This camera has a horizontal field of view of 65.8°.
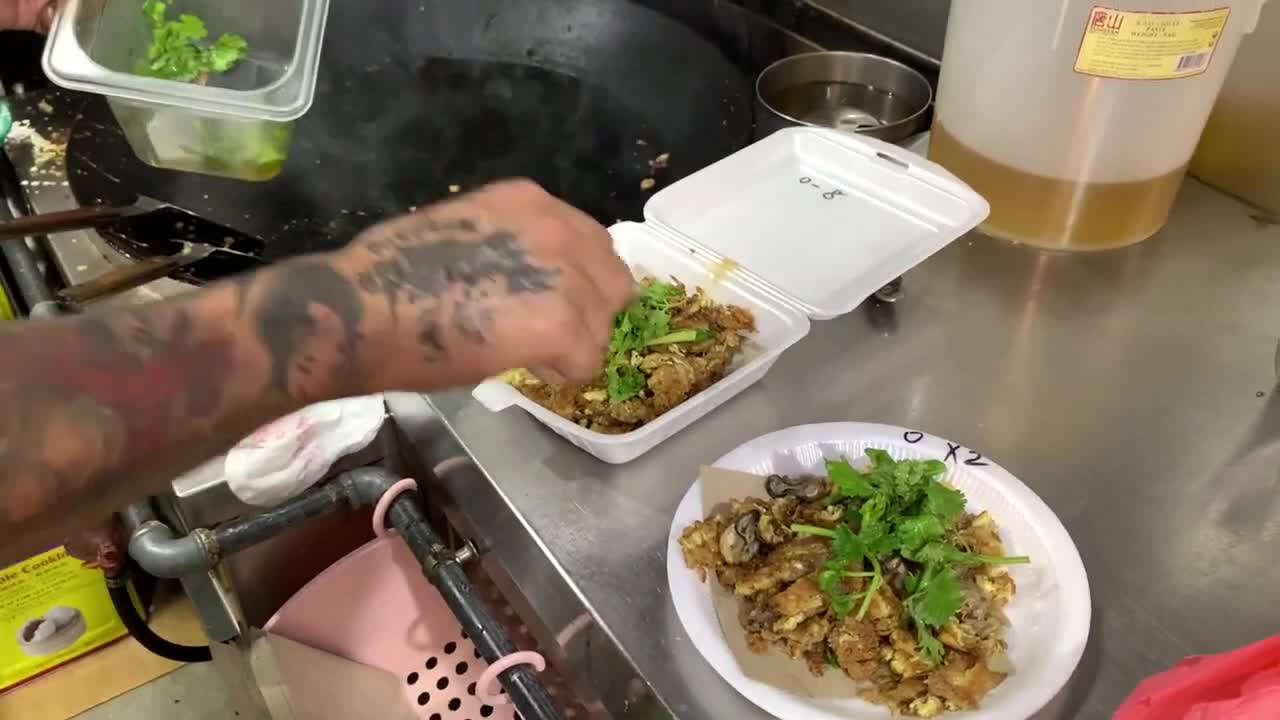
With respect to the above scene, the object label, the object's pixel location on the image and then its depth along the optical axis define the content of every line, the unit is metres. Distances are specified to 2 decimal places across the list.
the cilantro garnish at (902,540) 0.54
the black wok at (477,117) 0.99
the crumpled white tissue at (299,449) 0.74
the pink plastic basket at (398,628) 0.80
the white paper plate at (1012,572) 0.51
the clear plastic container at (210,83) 0.83
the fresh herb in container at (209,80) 0.91
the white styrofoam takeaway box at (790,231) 0.70
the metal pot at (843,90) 1.06
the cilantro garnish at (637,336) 0.67
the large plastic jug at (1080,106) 0.72
